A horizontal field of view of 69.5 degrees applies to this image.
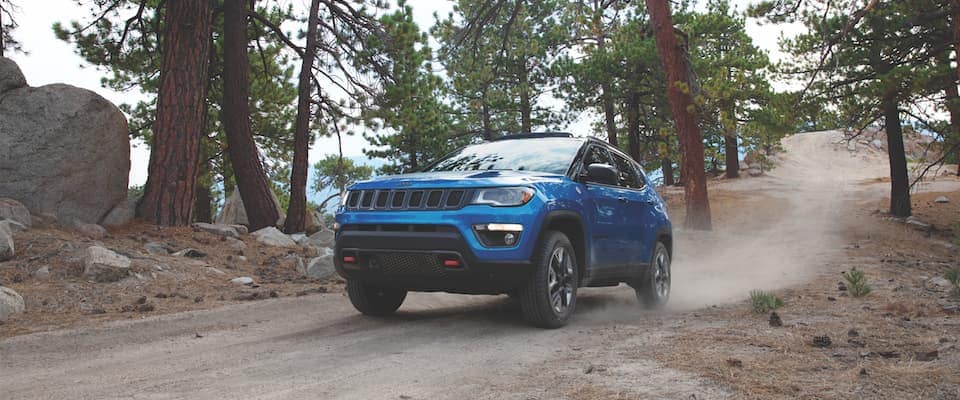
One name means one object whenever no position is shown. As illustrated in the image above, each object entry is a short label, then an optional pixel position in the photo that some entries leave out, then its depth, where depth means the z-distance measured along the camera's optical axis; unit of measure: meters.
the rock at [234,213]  20.62
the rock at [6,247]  8.54
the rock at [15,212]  10.03
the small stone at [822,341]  4.87
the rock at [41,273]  8.19
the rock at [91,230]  10.68
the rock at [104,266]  8.41
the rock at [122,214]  11.71
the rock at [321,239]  14.55
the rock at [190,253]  10.58
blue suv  5.53
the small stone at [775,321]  5.84
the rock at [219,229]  12.64
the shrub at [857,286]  7.78
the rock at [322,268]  10.69
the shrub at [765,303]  6.77
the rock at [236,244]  11.76
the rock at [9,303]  6.82
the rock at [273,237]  13.05
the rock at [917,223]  21.64
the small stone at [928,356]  4.23
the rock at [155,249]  10.43
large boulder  10.88
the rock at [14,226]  9.55
